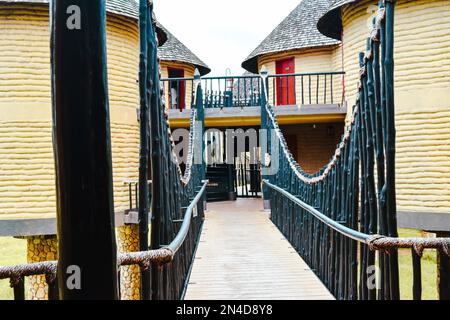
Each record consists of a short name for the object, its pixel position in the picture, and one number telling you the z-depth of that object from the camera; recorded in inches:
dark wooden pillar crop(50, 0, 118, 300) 55.3
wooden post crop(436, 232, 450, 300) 106.2
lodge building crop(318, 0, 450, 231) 405.1
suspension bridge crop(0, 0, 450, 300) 55.8
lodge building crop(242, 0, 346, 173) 673.6
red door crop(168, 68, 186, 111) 806.5
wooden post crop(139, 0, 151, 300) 108.9
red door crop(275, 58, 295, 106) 712.4
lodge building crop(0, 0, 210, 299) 457.1
